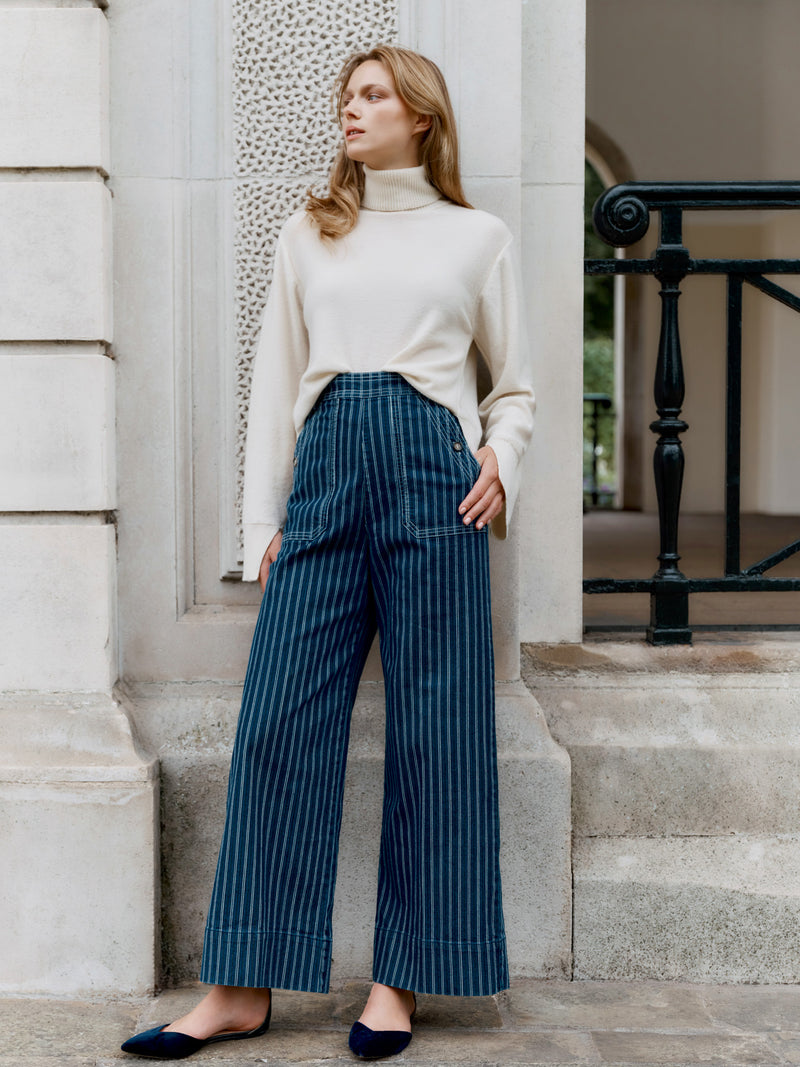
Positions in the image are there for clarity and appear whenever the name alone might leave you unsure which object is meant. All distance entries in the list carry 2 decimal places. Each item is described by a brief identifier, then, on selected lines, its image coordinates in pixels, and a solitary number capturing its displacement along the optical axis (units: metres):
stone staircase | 2.77
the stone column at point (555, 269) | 3.04
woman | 2.37
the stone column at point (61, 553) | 2.63
